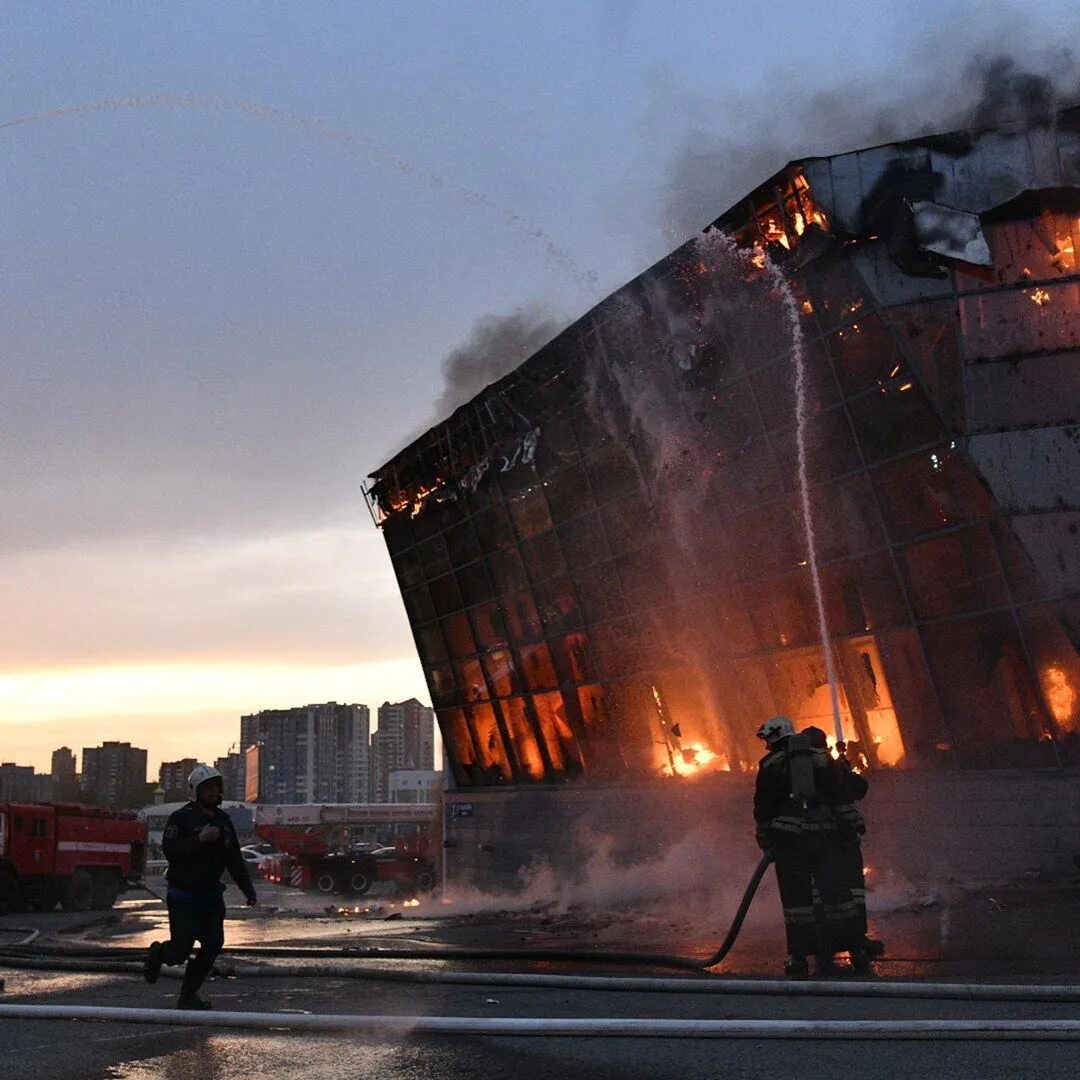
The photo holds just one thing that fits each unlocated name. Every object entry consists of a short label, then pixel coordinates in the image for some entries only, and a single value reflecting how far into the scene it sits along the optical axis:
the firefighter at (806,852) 8.09
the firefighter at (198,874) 6.91
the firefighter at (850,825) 8.16
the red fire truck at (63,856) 26.80
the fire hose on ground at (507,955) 8.34
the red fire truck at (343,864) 32.31
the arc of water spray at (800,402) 17.84
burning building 16.17
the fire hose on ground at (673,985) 6.09
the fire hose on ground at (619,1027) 4.96
